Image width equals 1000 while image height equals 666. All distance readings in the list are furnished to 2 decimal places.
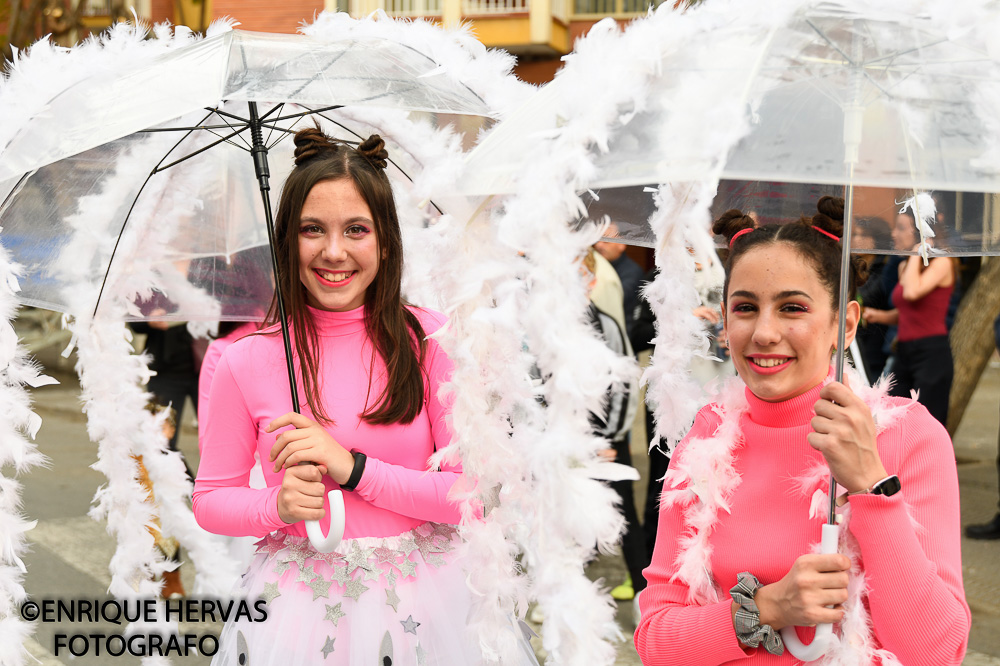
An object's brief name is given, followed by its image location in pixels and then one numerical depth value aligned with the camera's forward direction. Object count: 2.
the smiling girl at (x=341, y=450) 2.29
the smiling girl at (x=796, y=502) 1.67
